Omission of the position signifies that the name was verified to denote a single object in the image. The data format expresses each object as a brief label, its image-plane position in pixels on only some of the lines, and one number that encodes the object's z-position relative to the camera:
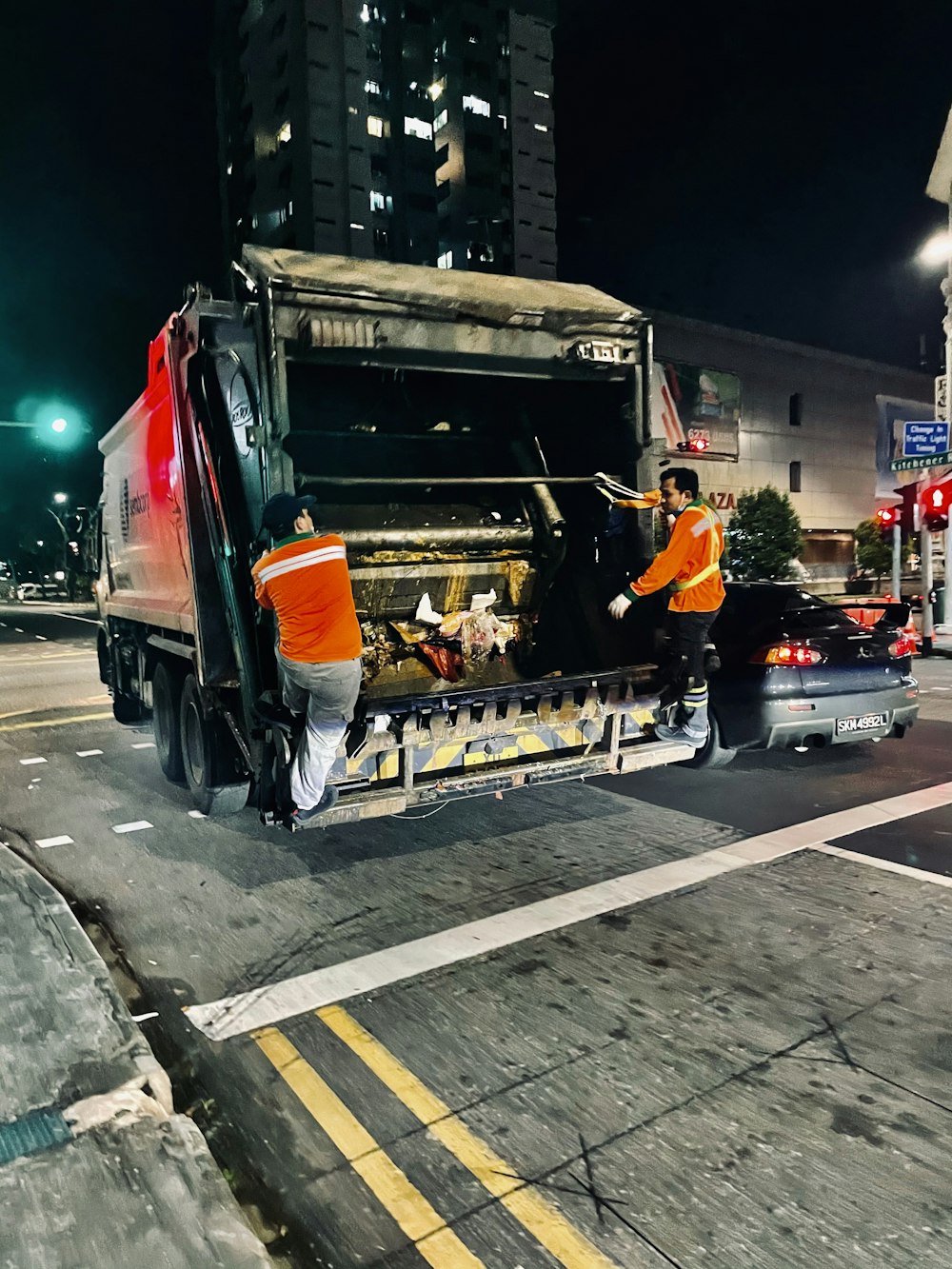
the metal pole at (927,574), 15.86
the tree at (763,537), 36.94
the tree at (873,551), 36.22
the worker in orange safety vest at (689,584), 5.65
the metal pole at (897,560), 16.25
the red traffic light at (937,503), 15.58
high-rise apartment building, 78.50
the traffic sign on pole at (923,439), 16.06
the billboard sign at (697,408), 37.19
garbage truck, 4.93
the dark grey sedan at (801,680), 6.22
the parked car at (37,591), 69.75
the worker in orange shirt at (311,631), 4.49
